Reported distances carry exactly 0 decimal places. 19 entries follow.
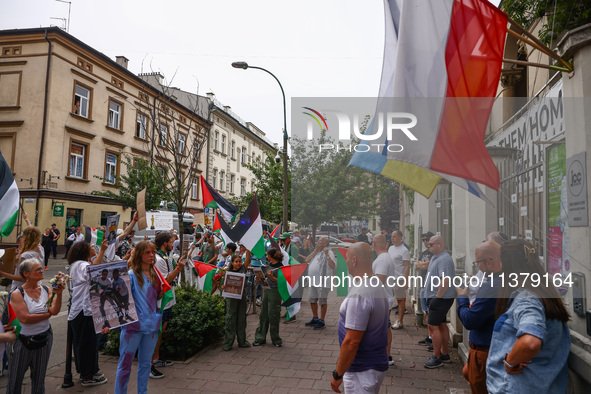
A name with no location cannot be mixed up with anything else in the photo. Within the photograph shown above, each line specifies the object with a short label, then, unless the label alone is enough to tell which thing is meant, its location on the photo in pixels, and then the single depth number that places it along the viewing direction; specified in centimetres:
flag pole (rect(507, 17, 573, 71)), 336
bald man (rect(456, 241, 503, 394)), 348
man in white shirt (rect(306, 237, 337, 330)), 819
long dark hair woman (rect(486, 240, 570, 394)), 267
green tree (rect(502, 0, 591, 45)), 409
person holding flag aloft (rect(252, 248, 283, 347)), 703
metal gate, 452
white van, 1792
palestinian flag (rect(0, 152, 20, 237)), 536
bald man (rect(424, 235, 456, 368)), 579
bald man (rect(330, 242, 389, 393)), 308
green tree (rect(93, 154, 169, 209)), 2256
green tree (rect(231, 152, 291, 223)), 2022
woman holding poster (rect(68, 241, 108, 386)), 508
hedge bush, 620
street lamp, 1380
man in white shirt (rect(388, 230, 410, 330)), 788
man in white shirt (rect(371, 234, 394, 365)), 528
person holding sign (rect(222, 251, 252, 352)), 674
